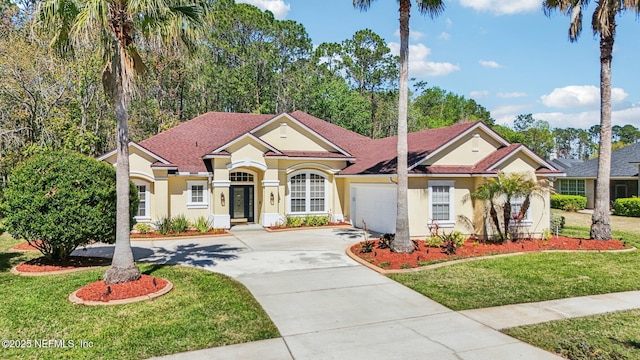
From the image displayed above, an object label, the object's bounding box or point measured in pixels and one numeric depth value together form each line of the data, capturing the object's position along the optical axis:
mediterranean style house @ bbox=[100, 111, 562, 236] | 16.22
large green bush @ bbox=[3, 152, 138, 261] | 10.24
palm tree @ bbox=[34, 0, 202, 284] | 8.53
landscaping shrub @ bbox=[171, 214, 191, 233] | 18.41
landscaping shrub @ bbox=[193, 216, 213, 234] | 18.80
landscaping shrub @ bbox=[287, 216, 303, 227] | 20.39
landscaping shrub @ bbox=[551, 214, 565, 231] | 18.09
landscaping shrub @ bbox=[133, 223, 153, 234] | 18.27
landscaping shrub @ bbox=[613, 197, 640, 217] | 26.14
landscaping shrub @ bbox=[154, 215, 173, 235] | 18.14
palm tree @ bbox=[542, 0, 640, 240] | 14.92
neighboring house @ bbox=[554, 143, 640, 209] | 29.27
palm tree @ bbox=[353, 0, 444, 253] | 12.83
